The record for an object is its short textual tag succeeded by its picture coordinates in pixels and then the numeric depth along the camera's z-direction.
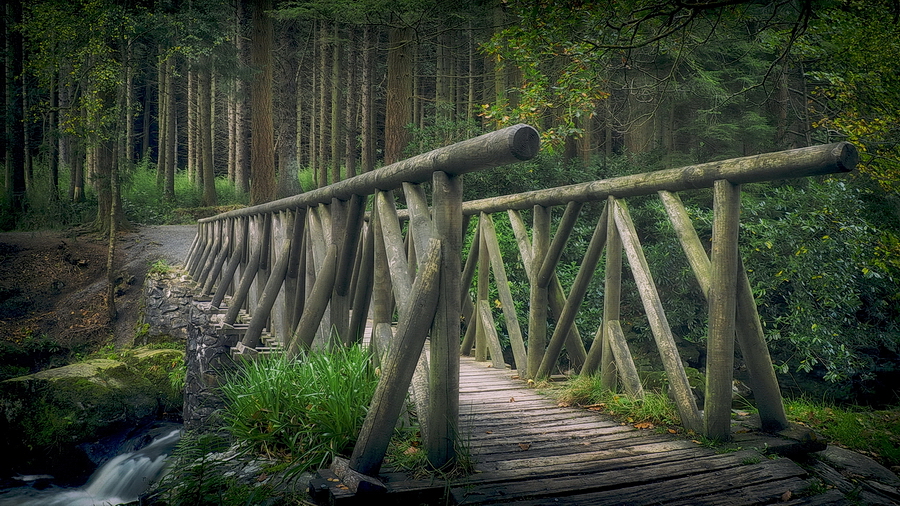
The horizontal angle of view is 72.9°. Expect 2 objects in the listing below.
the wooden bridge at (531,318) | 3.08
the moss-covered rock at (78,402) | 8.60
